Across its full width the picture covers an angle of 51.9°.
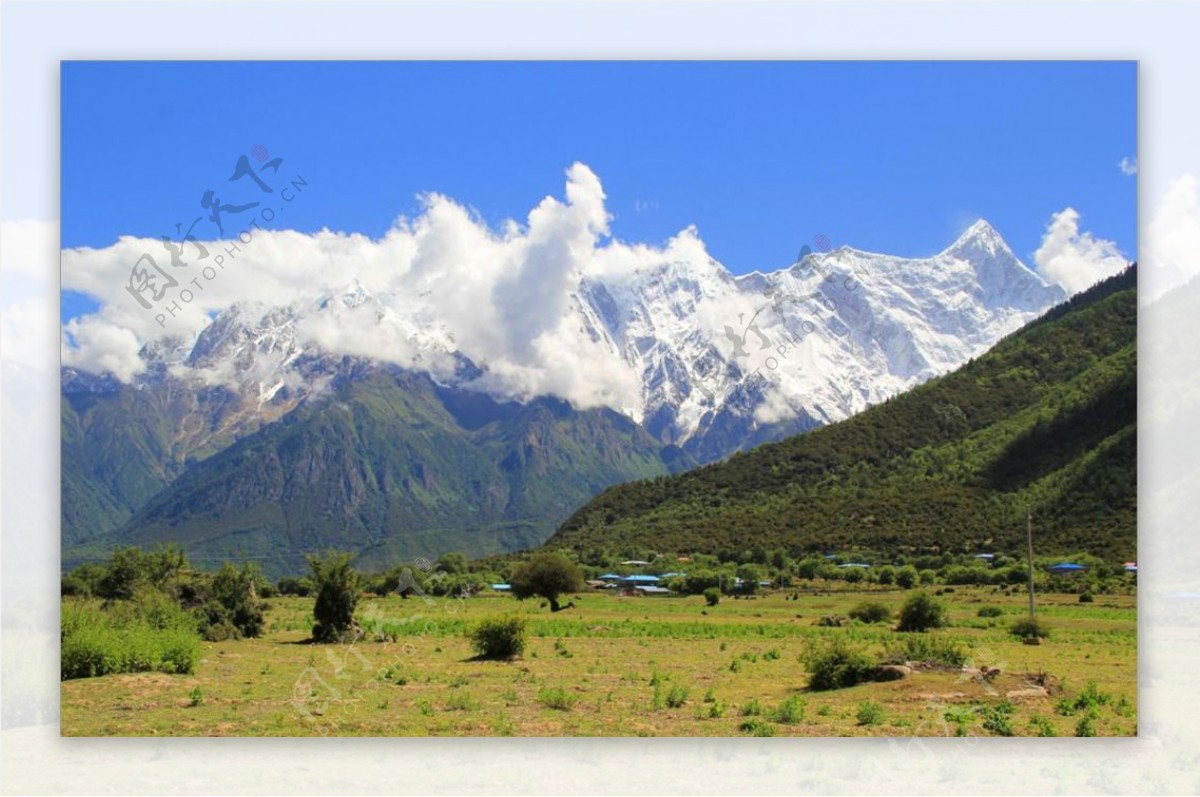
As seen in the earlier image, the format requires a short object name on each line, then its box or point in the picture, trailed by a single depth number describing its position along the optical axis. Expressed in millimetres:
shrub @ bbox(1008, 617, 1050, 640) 33344
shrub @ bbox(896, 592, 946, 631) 35938
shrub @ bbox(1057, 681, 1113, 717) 19561
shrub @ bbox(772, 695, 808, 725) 18781
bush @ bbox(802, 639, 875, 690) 22047
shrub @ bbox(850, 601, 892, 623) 38938
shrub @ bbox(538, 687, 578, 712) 20044
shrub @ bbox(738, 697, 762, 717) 19312
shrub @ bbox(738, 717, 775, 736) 18016
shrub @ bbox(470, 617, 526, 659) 27828
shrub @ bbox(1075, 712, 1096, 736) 18016
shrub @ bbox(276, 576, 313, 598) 60375
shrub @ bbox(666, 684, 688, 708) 20500
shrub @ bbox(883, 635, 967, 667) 22422
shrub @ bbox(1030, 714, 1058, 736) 18109
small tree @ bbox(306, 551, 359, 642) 31562
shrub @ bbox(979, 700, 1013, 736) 18297
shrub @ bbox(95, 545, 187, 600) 32469
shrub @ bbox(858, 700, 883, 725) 18672
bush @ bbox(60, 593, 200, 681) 21688
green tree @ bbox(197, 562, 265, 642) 31719
